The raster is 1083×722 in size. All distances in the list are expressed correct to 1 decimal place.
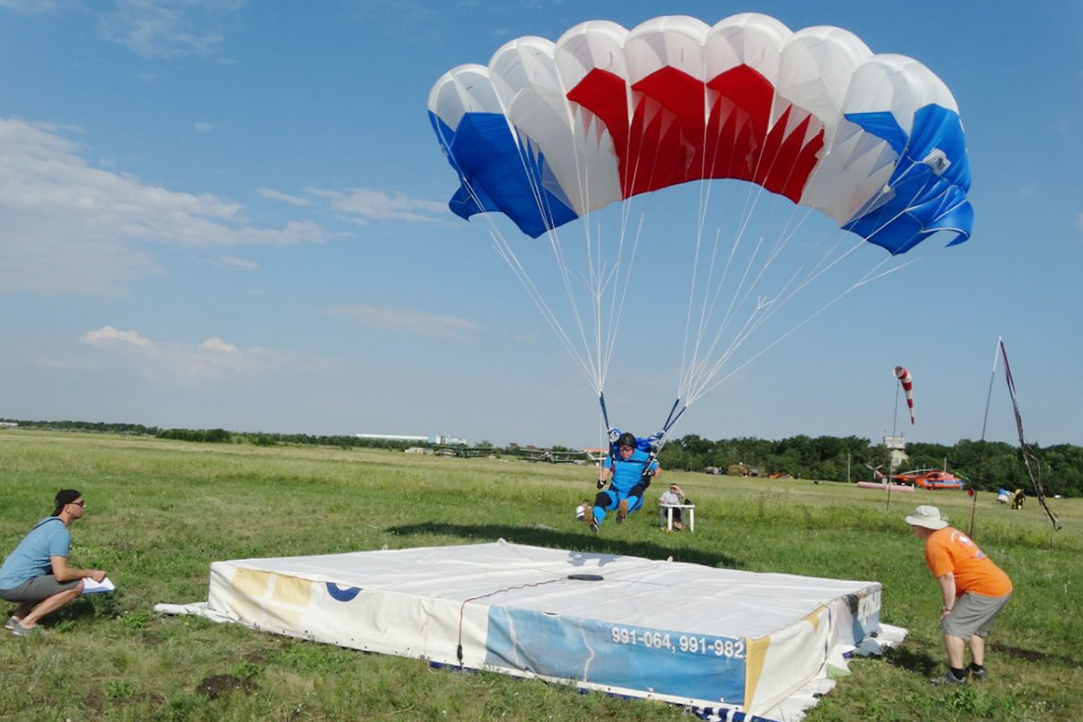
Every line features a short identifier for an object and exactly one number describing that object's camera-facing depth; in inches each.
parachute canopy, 365.4
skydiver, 367.9
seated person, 712.4
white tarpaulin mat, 229.3
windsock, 588.4
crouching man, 271.4
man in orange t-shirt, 265.3
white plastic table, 702.5
